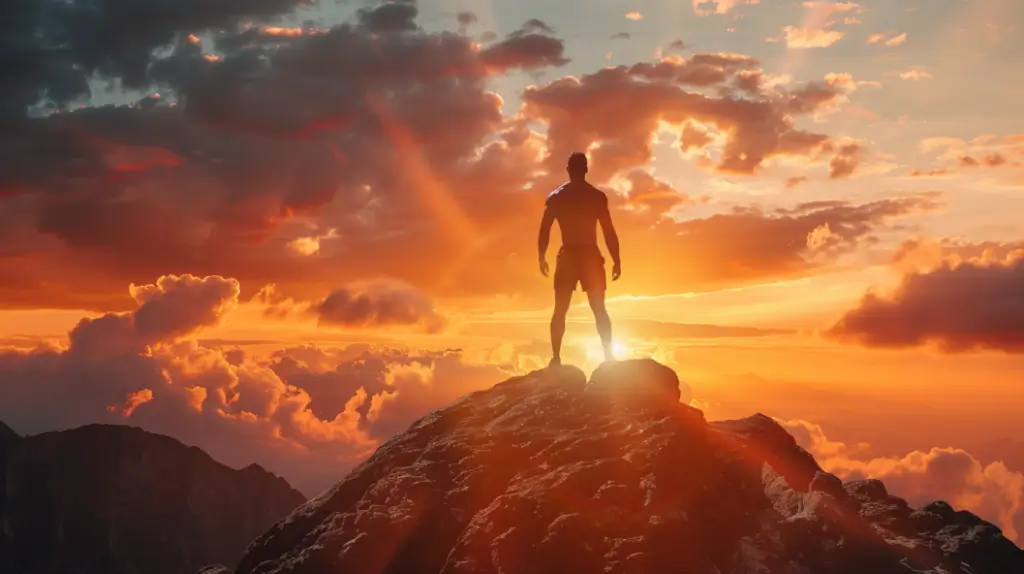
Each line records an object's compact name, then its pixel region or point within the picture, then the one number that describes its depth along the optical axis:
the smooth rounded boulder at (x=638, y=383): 17.28
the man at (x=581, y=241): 18.92
